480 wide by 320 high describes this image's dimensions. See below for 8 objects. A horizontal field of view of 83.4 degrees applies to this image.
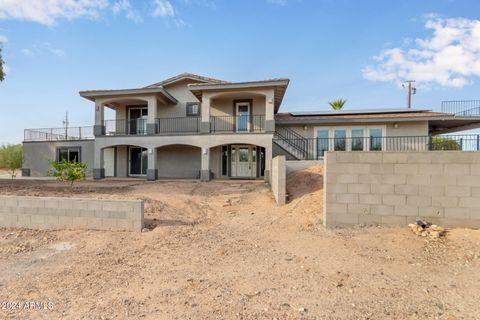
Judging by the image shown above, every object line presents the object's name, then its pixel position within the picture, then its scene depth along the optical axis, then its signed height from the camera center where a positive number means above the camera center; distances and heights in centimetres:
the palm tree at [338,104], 2928 +616
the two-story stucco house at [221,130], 1498 +183
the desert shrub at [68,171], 993 -46
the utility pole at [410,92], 3061 +785
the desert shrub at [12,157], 2194 +13
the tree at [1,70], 1258 +413
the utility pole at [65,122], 4259 +581
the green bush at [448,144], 1369 +90
